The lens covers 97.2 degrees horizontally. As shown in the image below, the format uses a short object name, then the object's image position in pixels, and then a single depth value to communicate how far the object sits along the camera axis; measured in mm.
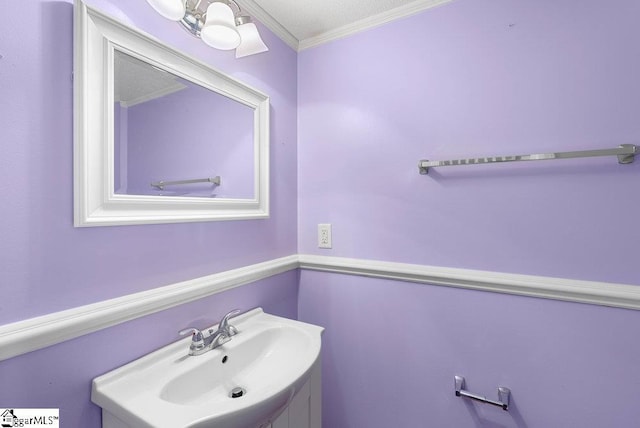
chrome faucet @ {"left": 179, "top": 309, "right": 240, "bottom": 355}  863
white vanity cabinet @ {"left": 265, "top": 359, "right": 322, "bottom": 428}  889
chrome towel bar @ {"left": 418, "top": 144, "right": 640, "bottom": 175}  825
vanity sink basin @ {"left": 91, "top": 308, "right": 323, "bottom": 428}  613
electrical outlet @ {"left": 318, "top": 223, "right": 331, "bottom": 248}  1361
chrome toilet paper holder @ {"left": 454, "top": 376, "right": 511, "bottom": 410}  985
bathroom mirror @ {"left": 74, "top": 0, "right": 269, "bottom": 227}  681
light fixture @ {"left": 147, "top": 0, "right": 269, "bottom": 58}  875
